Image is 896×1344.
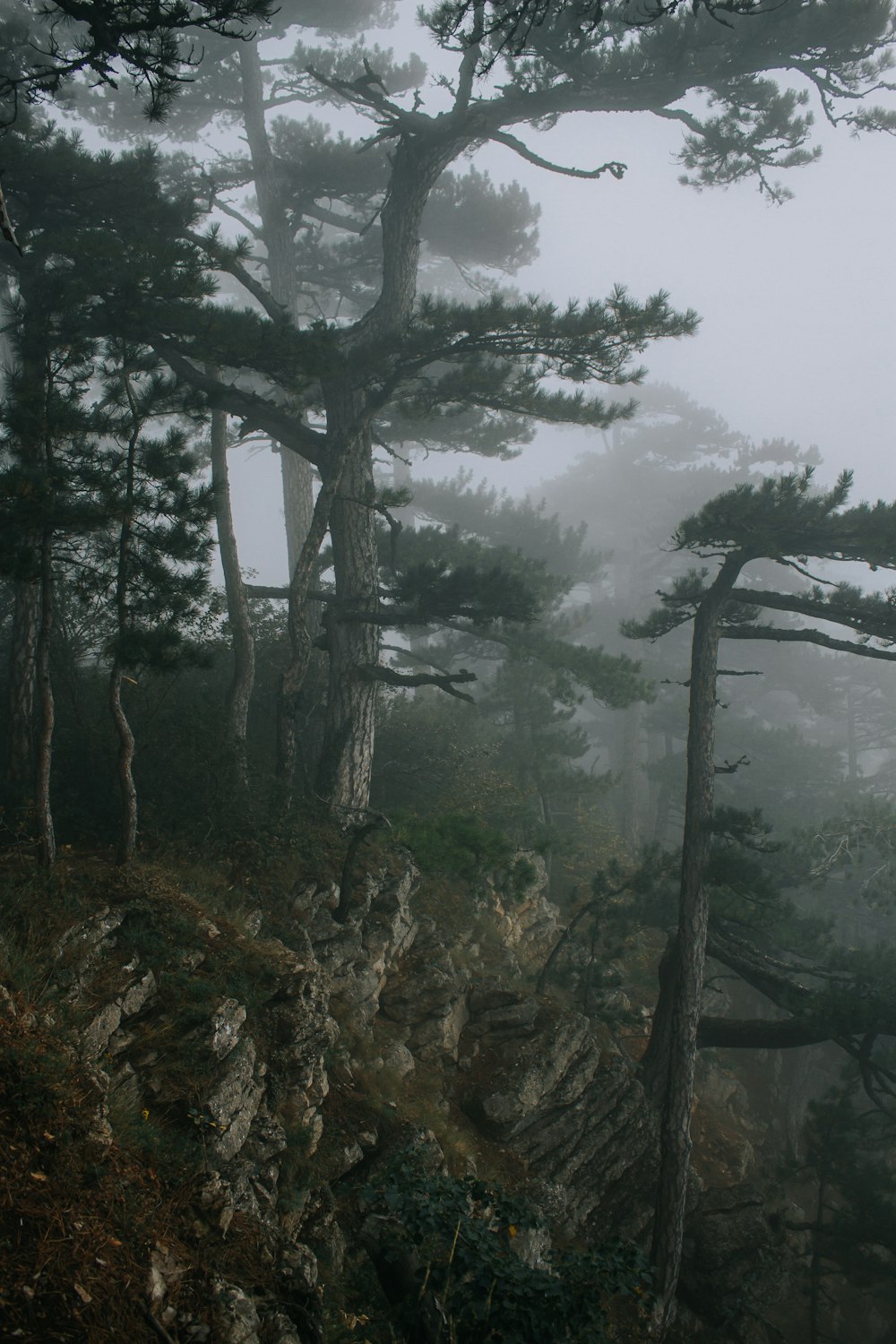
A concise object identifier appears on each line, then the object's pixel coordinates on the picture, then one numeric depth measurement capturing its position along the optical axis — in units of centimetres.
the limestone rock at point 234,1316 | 391
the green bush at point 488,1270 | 425
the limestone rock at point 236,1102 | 545
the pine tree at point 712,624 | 987
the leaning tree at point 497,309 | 1161
